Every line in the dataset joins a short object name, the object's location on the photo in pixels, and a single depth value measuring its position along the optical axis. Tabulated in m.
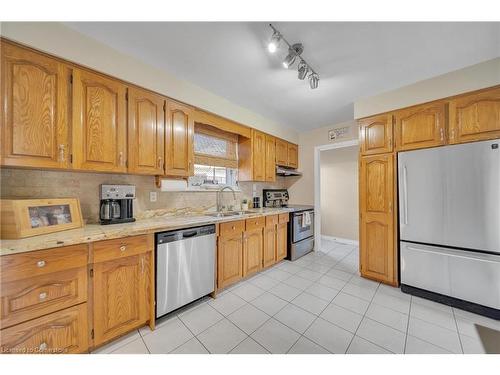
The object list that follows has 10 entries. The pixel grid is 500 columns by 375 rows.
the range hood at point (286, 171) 3.64
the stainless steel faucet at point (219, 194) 2.94
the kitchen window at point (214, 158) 2.70
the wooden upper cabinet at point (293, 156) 3.90
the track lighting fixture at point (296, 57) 1.47
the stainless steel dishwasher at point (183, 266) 1.67
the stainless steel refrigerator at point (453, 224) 1.78
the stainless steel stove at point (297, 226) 3.27
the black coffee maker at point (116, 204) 1.74
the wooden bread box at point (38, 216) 1.21
